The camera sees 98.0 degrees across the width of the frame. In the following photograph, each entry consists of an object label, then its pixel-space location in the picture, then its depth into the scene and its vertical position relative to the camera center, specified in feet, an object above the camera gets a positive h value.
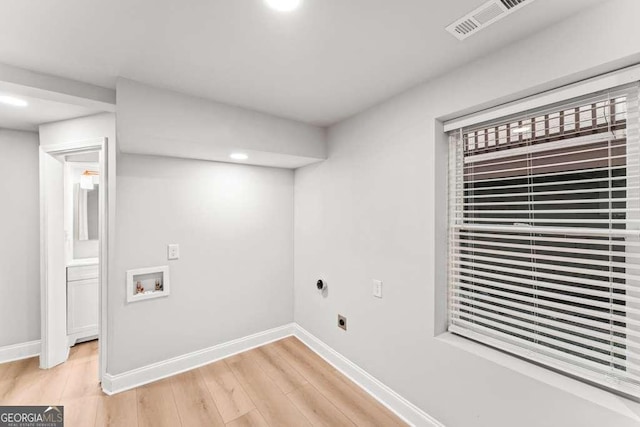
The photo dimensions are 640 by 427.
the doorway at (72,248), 7.50 -1.18
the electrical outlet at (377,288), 7.16 -1.97
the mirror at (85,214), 11.16 +0.00
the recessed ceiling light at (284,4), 3.79 +2.90
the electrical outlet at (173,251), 8.22 -1.12
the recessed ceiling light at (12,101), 6.50 +2.74
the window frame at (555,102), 3.94 +1.80
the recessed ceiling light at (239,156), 8.05 +1.71
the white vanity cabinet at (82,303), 10.02 -3.28
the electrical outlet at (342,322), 8.31 -3.31
